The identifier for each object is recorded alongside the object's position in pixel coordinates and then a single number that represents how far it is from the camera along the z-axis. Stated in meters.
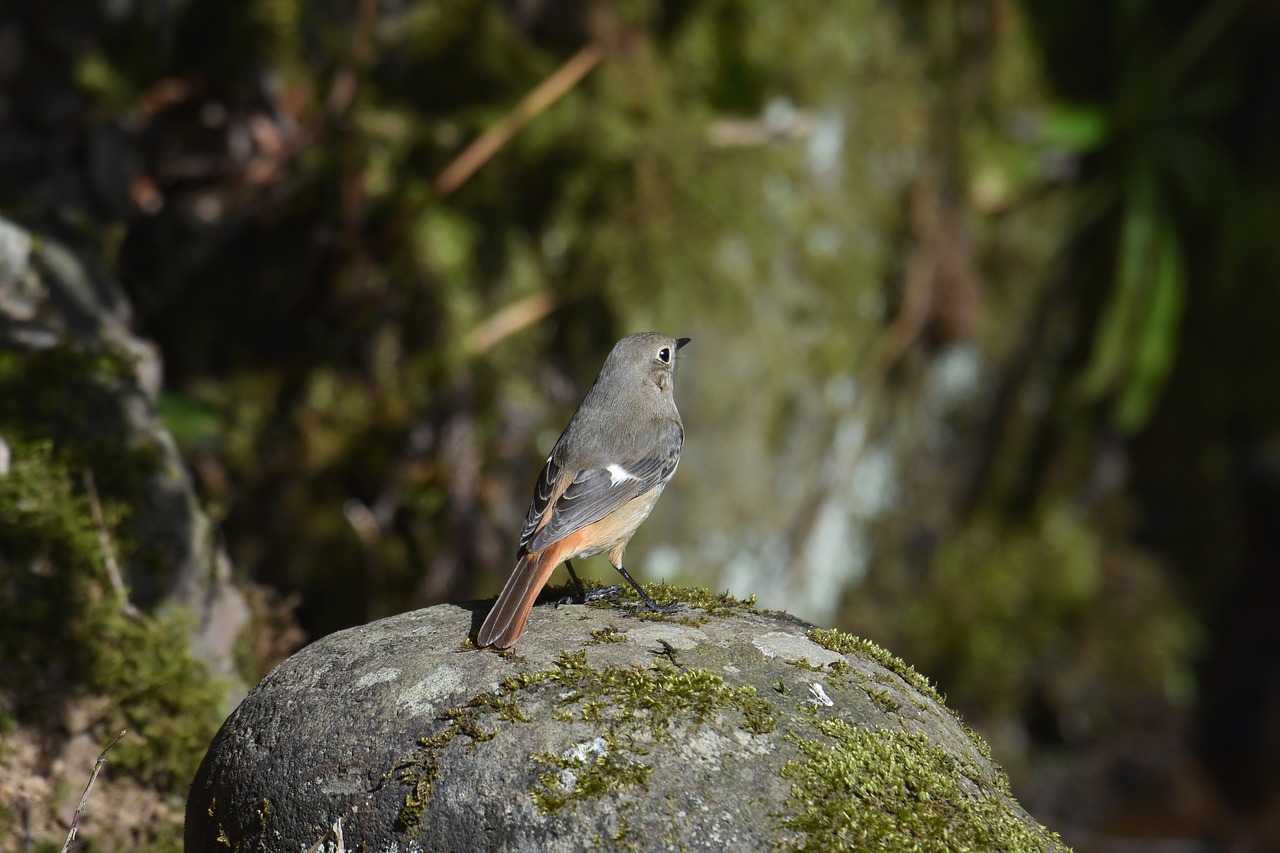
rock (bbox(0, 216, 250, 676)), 8.18
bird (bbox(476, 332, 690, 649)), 7.95
